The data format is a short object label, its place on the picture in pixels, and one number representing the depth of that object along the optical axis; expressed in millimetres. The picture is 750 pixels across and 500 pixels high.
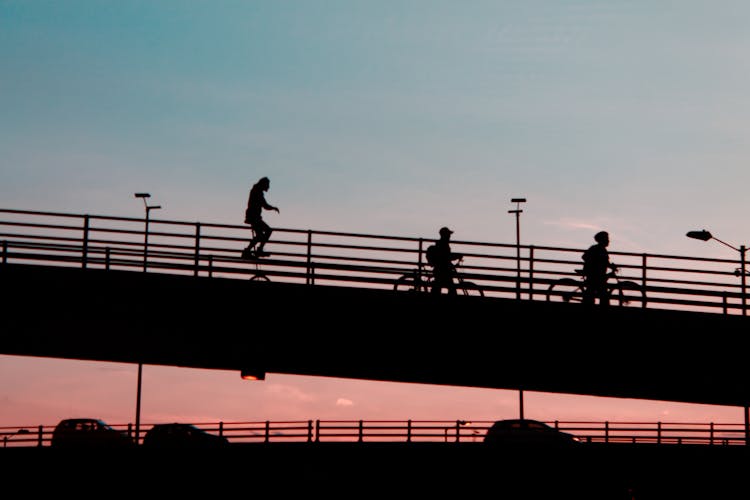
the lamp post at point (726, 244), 37656
